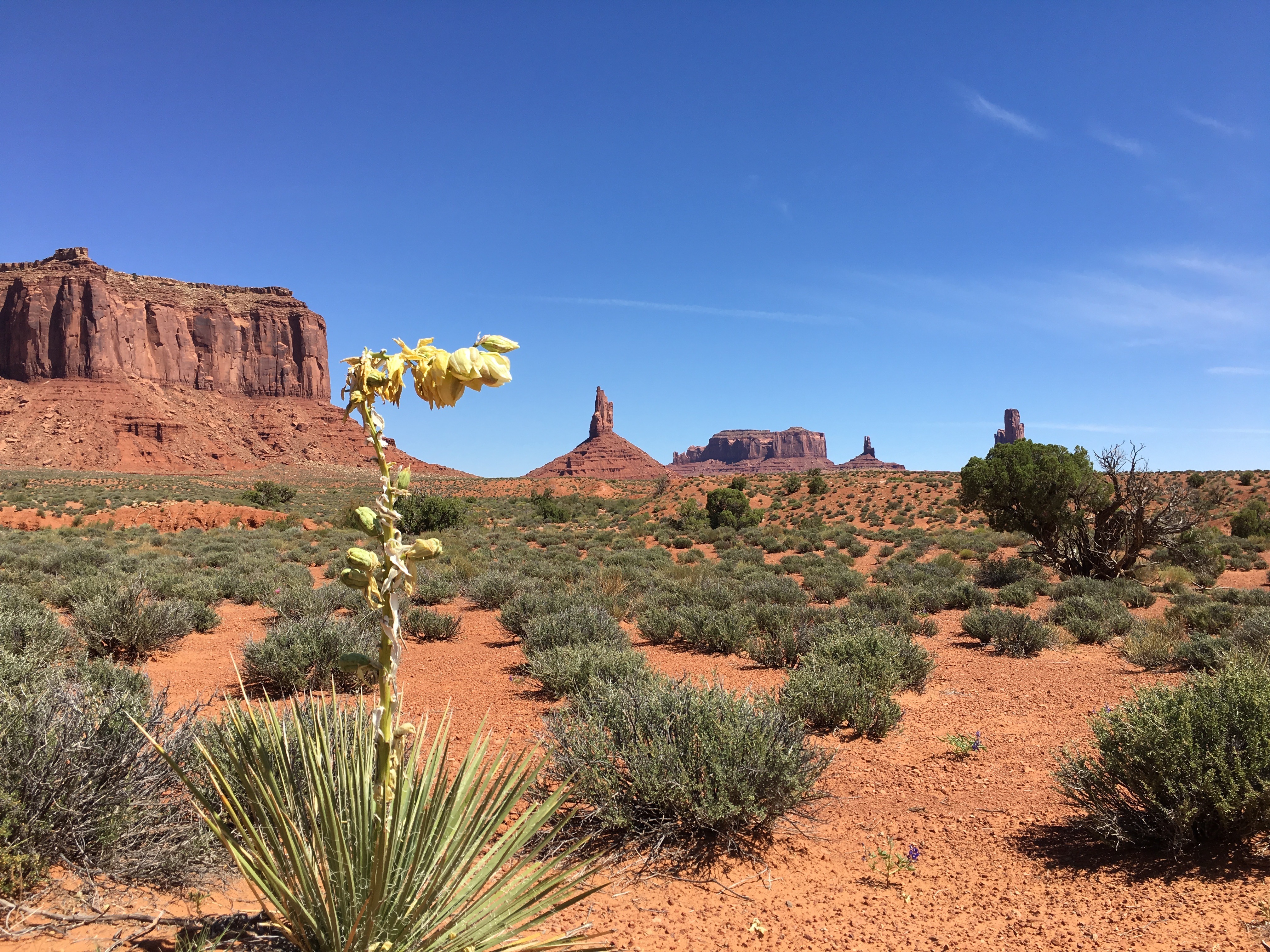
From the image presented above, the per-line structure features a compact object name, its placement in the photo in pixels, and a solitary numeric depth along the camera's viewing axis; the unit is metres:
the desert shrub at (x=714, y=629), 9.40
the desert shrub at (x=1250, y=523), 24.97
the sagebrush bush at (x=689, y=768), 3.95
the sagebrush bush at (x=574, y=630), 8.46
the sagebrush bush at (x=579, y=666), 6.67
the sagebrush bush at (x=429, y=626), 9.94
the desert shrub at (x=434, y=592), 12.53
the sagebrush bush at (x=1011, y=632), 9.31
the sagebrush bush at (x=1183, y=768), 3.58
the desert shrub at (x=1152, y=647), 8.17
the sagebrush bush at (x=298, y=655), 6.97
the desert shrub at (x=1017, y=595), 12.97
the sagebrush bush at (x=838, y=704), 6.07
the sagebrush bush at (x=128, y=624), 7.77
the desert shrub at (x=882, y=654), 7.03
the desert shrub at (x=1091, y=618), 9.94
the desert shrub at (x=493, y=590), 12.27
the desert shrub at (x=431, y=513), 25.80
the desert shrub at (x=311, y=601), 9.98
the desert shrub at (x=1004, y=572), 15.62
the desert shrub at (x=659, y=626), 10.05
